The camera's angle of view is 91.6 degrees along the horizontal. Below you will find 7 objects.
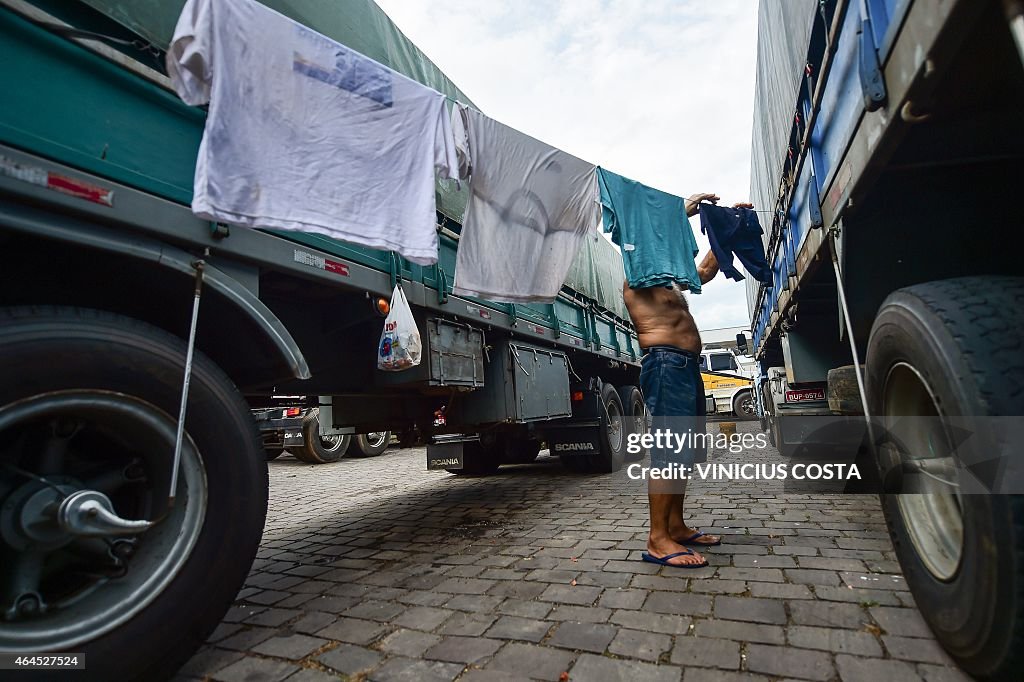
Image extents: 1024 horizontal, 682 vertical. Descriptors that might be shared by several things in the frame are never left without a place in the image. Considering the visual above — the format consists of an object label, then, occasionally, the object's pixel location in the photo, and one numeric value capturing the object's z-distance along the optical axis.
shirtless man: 2.84
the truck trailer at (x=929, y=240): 1.31
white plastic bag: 2.85
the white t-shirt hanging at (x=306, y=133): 1.99
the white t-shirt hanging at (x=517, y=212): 3.35
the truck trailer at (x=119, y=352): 1.53
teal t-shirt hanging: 3.25
